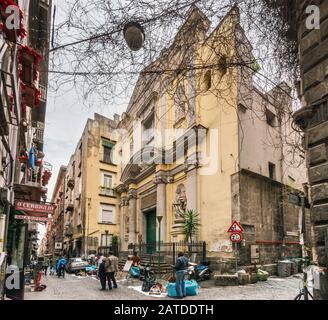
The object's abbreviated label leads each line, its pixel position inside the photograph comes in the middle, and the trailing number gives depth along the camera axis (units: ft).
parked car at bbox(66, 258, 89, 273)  79.66
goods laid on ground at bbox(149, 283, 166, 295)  38.50
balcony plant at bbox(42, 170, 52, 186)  87.40
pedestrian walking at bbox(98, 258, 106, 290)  46.11
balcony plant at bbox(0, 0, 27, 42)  18.51
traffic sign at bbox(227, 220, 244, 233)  43.42
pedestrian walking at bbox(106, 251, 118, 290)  46.03
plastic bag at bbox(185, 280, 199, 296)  36.76
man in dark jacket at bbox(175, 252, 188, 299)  34.94
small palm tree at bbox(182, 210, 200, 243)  55.38
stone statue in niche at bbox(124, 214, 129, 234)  93.93
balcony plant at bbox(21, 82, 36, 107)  32.51
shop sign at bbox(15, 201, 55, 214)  36.05
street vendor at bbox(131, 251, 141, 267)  58.65
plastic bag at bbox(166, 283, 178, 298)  35.58
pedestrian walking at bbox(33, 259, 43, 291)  45.83
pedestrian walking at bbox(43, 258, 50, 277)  81.31
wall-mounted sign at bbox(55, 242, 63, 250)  142.01
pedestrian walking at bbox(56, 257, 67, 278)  72.43
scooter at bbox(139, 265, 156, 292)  41.16
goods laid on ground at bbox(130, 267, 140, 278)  56.65
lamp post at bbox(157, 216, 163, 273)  55.95
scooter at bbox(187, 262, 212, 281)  46.21
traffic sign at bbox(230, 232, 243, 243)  43.29
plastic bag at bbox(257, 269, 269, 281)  46.76
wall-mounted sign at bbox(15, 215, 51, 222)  37.11
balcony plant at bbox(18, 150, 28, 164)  45.22
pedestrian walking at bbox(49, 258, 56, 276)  85.97
